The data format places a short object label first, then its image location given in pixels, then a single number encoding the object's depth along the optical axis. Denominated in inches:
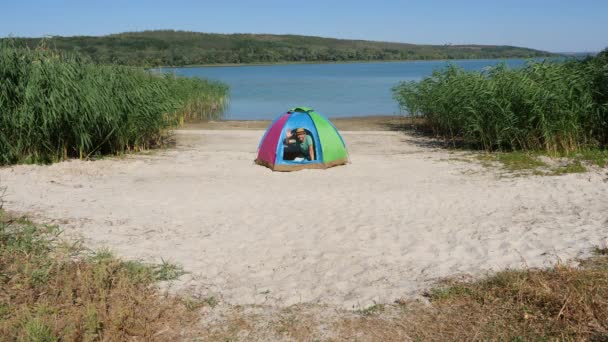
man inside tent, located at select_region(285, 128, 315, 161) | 462.0
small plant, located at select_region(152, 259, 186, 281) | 221.5
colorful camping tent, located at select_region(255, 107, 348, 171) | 455.2
